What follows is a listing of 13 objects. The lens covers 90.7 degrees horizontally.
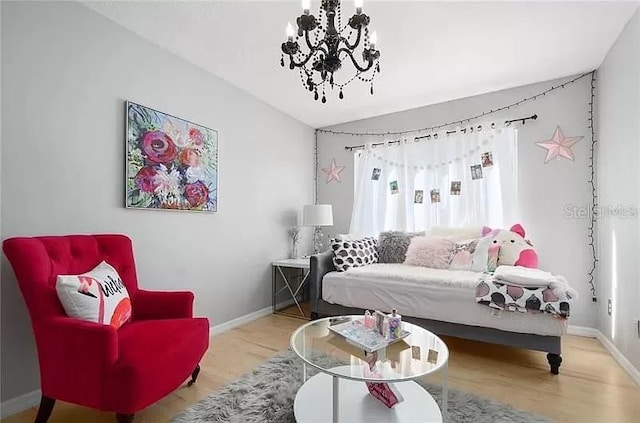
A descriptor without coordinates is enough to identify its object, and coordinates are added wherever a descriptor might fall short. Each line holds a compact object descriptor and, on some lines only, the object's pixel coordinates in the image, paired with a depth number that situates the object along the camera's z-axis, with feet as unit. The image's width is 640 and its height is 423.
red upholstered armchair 4.58
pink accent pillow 9.96
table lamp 12.07
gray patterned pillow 11.12
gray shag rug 5.29
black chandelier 4.70
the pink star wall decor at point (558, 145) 9.57
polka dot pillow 10.16
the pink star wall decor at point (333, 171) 13.92
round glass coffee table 4.52
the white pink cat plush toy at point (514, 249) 9.25
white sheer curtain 10.52
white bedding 7.14
